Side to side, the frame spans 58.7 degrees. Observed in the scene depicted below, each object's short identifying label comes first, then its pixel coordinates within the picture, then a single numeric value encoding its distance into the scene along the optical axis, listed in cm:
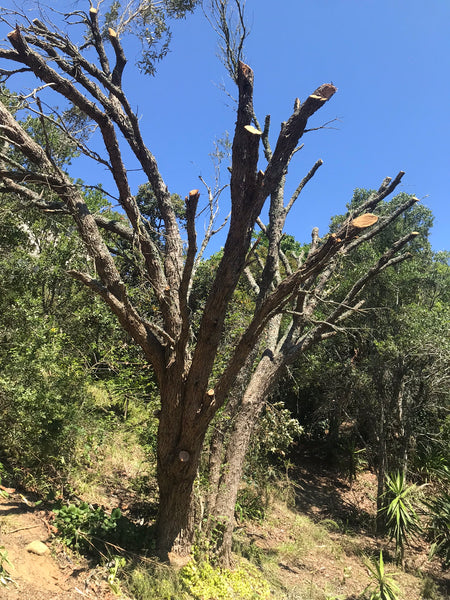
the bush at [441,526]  610
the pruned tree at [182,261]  345
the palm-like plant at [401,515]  635
